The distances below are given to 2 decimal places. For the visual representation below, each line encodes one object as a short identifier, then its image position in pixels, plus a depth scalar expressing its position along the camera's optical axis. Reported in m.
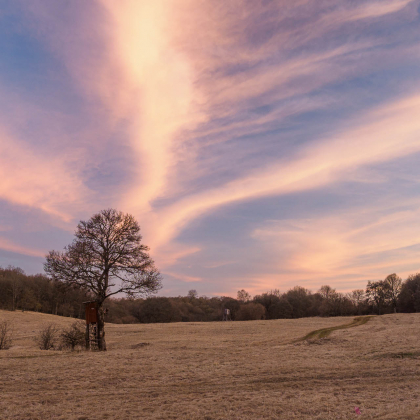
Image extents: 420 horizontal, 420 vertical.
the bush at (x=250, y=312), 106.75
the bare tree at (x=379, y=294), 99.75
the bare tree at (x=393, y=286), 98.56
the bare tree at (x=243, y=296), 135.90
